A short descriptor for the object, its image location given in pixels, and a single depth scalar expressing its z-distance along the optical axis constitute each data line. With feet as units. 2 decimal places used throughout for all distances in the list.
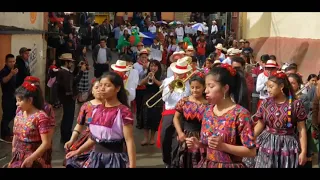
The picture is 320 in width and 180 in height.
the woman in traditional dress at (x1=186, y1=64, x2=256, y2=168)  13.92
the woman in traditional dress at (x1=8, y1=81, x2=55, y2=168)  16.96
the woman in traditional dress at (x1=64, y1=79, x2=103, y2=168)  17.12
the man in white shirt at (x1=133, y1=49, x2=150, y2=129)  31.92
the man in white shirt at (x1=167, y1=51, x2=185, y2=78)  30.30
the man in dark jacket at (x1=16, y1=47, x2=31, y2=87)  31.42
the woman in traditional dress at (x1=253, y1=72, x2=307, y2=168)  19.21
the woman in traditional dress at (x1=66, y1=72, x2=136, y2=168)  16.14
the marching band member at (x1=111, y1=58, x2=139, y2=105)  27.71
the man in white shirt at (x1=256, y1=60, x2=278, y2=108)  28.37
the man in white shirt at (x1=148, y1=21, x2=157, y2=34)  77.56
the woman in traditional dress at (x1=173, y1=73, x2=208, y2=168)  18.93
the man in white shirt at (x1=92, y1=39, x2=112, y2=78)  47.42
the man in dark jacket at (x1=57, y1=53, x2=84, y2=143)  28.68
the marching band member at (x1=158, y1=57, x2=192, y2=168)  21.79
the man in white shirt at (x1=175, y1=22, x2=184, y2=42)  72.90
